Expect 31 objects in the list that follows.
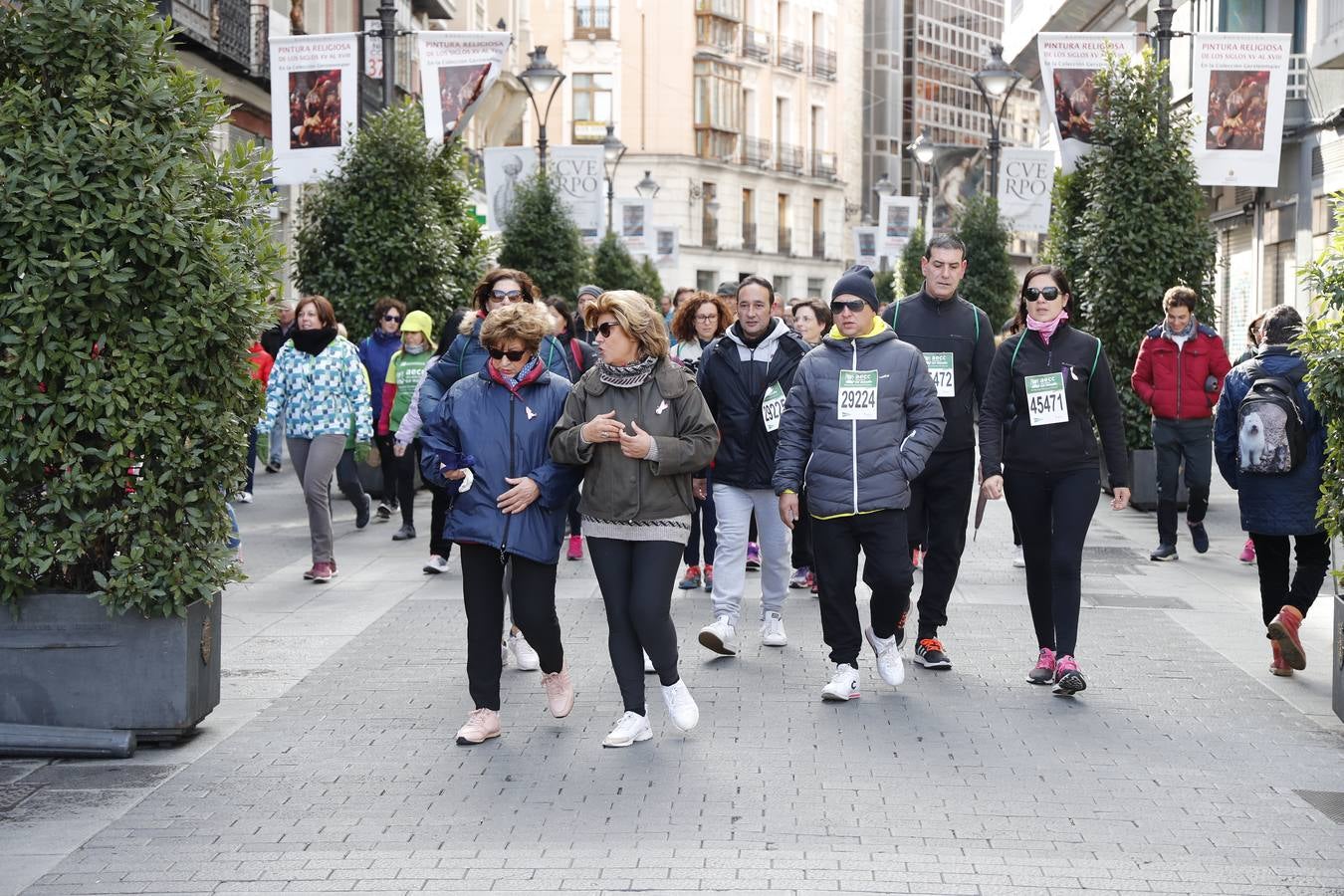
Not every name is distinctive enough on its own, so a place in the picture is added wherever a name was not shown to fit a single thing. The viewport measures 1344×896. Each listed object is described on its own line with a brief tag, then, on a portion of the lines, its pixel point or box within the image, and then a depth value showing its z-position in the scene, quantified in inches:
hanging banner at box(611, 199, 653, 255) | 1907.0
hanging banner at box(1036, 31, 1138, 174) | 758.5
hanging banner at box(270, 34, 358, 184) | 733.3
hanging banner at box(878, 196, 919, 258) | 1924.2
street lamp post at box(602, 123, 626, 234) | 2069.8
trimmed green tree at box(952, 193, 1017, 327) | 1526.8
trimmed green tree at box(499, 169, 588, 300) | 1369.3
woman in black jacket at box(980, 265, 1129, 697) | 330.3
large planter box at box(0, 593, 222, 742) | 282.4
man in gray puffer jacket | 313.4
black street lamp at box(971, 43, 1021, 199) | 1063.6
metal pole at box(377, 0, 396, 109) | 753.6
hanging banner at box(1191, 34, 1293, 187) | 741.9
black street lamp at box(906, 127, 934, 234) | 1542.8
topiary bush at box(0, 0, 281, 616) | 275.9
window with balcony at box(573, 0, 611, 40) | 2851.9
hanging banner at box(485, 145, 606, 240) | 1316.4
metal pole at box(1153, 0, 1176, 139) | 735.1
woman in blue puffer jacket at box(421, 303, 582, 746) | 284.8
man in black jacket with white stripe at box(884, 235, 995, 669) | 356.5
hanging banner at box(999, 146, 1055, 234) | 1074.7
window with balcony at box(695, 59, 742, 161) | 2861.7
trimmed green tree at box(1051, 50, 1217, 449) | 719.7
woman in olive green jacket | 284.0
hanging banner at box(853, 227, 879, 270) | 2459.4
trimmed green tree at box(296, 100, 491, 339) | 787.4
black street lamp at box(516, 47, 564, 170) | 1262.3
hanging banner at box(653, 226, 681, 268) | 2084.2
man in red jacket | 554.9
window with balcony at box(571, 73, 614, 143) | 2851.9
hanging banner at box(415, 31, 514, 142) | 804.6
